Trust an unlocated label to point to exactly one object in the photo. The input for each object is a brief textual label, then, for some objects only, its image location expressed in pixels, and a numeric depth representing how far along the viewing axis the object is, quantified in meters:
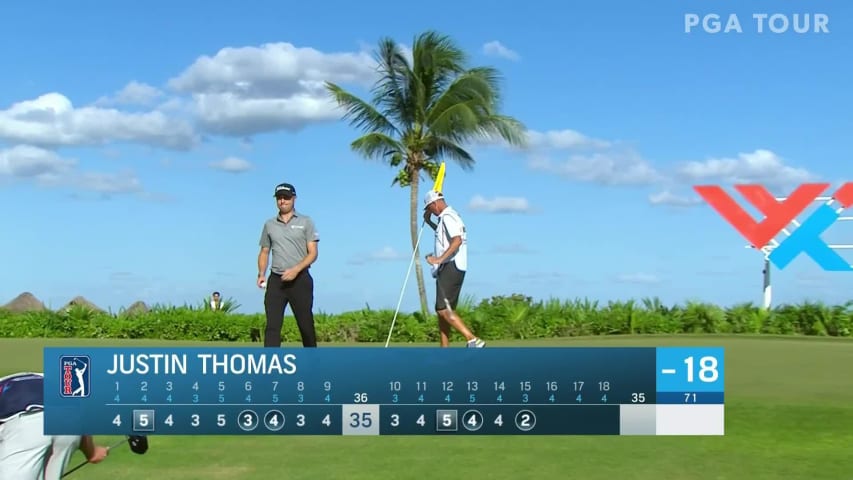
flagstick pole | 11.05
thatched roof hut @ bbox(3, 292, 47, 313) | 36.69
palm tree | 34.47
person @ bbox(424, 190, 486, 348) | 11.14
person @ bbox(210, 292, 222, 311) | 25.75
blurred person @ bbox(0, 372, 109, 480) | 5.42
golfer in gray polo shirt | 10.66
